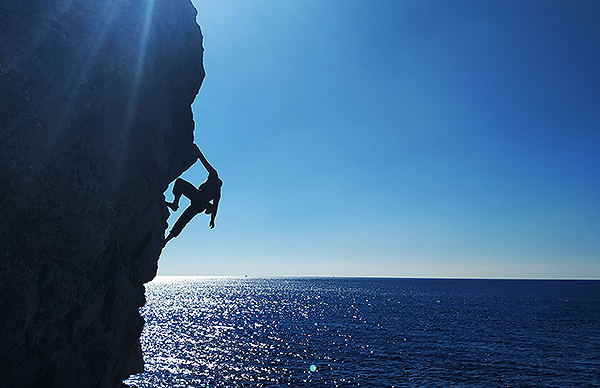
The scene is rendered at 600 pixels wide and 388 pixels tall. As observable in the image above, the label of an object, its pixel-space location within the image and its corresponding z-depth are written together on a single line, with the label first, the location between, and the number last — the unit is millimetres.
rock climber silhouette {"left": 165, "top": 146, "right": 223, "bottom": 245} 16297
